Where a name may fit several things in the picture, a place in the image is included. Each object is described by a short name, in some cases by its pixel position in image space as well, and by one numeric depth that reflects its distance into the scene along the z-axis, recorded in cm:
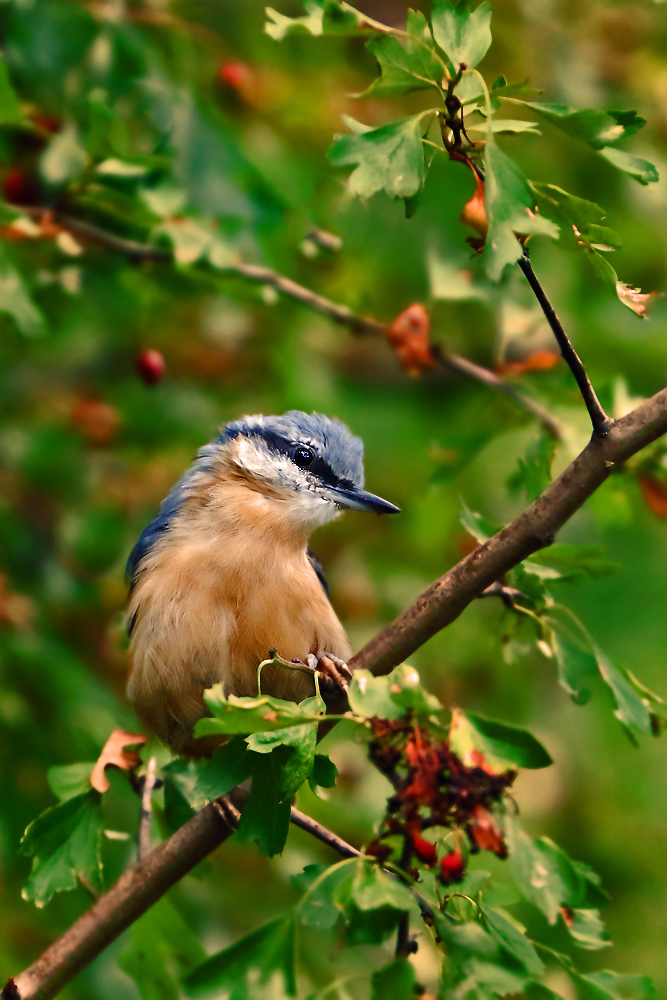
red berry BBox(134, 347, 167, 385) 709
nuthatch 528
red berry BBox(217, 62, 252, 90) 720
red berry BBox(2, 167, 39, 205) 651
